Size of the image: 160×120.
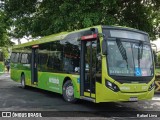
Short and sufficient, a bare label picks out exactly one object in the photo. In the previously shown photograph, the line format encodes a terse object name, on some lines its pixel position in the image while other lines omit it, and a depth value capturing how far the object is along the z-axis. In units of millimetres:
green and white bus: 11312
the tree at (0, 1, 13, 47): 28194
